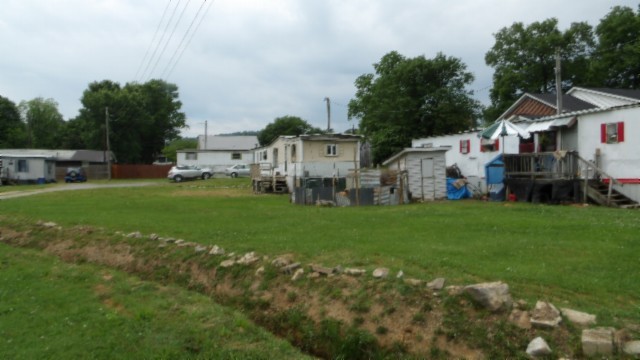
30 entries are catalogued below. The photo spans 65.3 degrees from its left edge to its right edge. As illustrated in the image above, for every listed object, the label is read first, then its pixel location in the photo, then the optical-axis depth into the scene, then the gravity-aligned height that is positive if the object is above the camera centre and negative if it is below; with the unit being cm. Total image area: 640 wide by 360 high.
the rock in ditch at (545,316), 547 -155
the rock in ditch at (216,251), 974 -139
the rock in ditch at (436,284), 662 -141
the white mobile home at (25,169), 4422 +118
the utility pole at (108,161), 5183 +214
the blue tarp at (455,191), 2452 -62
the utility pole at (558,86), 2588 +482
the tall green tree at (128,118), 6006 +808
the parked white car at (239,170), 5188 +105
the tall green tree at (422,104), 4172 +637
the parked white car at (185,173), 4744 +73
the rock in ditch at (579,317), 548 -156
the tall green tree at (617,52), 4150 +1054
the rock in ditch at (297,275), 791 -152
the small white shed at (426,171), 2350 +36
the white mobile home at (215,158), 5425 +251
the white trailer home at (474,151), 2573 +149
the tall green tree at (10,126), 6756 +782
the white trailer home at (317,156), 2892 +143
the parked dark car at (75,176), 5000 +55
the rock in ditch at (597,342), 496 -166
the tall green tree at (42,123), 7900 +996
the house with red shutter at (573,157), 1911 +88
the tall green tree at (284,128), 8925 +939
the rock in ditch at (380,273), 726 -138
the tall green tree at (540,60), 4441 +1060
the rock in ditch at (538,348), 516 -177
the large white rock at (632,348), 489 -169
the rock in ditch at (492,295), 591 -142
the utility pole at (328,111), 5147 +707
